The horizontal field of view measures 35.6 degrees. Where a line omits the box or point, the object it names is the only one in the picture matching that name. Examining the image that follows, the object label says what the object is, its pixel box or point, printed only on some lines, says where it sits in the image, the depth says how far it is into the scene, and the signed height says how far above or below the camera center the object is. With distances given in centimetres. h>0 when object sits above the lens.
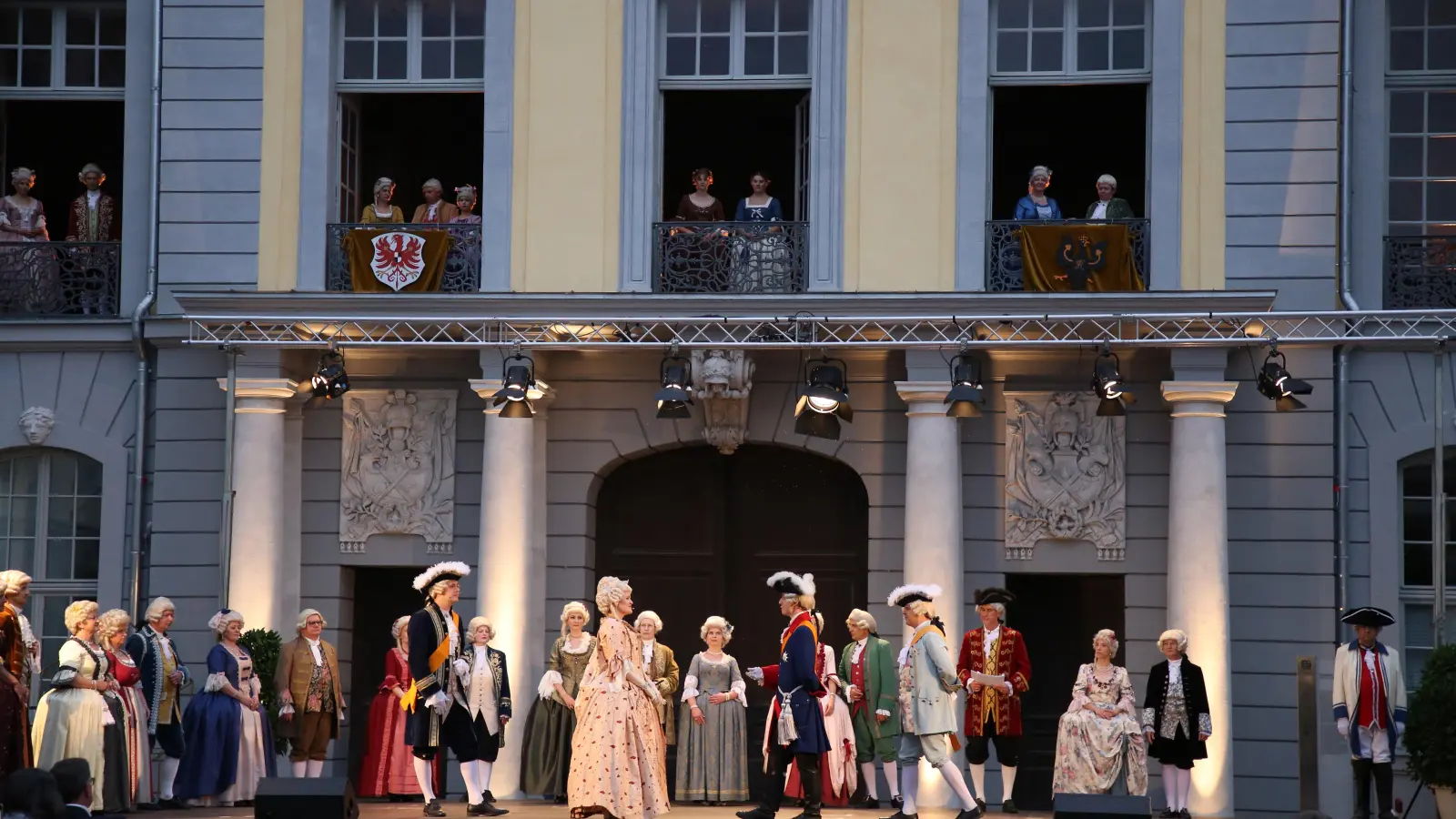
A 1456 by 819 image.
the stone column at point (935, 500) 1841 +3
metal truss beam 1773 +138
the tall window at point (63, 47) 2059 +405
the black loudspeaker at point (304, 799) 1369 -185
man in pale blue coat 1555 -138
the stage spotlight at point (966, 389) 1747 +89
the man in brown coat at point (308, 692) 1752 -153
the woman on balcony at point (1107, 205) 1900 +254
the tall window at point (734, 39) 1947 +398
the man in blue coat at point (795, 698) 1527 -132
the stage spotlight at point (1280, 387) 1714 +93
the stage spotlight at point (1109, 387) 1733 +92
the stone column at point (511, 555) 1858 -47
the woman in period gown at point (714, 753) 1755 -196
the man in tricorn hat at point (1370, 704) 1652 -141
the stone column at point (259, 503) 1872 -8
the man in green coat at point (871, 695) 1694 -144
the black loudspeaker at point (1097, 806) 1324 -176
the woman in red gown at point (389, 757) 1833 -212
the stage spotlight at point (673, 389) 1748 +86
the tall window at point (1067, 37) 1919 +398
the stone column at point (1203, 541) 1797 -26
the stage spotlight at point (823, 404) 1738 +76
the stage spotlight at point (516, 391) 1764 +83
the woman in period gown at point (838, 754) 1698 -189
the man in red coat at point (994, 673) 1683 -129
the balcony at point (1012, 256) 1891 +209
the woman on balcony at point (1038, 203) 1906 +256
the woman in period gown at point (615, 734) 1457 -152
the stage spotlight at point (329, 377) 1789 +93
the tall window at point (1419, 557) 1873 -37
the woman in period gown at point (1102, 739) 1619 -166
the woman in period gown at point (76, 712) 1566 -154
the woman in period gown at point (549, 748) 1764 -195
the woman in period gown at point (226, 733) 1698 -181
